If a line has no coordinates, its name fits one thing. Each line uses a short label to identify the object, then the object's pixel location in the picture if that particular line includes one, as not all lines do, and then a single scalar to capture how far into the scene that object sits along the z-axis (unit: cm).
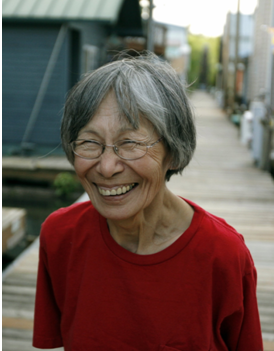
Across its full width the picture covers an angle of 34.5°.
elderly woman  123
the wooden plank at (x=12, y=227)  430
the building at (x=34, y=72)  830
